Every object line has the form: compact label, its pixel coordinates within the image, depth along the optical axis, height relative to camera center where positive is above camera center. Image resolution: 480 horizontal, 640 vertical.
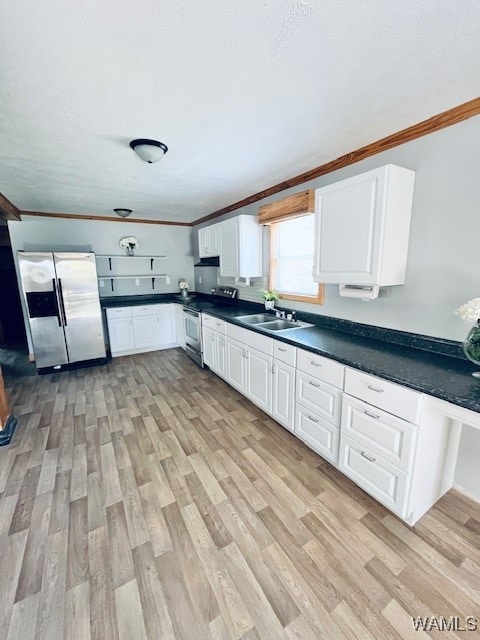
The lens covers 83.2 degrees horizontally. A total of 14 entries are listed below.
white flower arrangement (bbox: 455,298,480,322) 1.40 -0.23
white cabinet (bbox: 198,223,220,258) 3.86 +0.42
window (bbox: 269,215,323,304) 2.87 +0.09
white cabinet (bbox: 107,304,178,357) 4.52 -1.00
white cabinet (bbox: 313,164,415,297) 1.77 +0.29
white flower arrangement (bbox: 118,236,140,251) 4.76 +0.49
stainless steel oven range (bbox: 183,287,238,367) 4.00 -0.69
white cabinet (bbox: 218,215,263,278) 3.31 +0.28
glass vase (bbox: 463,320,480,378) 1.45 -0.43
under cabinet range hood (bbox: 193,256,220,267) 4.06 +0.12
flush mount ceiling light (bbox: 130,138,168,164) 1.97 +0.88
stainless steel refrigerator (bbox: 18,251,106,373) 3.68 -0.49
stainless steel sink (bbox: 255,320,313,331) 2.89 -0.60
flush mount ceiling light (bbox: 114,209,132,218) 3.99 +0.87
